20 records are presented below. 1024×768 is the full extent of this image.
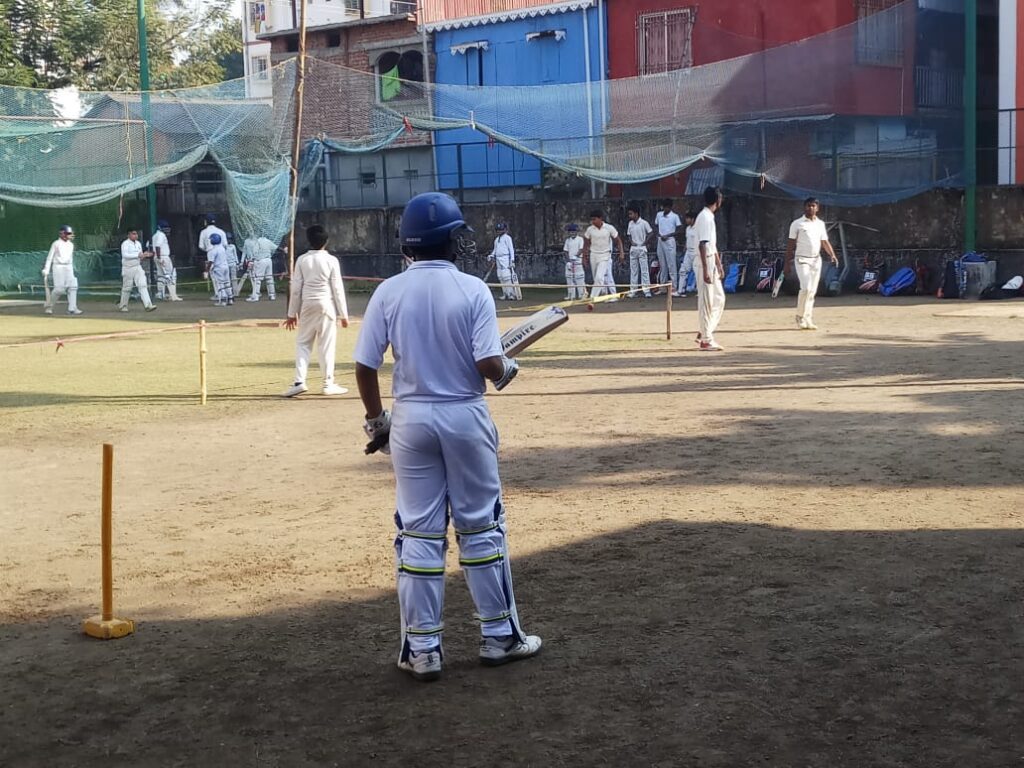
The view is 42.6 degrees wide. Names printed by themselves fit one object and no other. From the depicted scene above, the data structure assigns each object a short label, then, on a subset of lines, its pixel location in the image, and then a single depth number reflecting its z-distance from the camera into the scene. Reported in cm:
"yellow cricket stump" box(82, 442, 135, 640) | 593
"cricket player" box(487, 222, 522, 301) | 2809
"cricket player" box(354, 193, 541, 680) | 531
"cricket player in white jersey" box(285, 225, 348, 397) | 1369
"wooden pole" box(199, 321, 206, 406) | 1350
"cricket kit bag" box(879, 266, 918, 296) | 2583
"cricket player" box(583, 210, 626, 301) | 2620
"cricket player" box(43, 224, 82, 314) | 2739
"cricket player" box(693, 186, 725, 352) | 1628
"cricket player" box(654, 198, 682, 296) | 2878
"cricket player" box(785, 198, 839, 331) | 1902
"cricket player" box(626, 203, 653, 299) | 2852
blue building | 3344
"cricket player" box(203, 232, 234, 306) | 2883
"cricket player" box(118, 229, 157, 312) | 2770
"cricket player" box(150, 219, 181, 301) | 3027
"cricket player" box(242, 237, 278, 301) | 3025
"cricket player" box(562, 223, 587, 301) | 2698
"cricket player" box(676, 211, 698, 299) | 2697
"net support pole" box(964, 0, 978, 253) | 2491
